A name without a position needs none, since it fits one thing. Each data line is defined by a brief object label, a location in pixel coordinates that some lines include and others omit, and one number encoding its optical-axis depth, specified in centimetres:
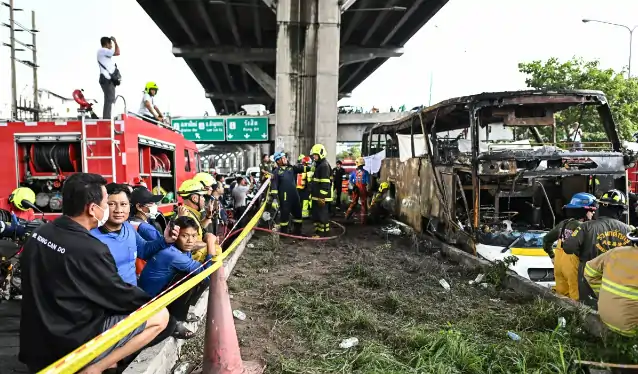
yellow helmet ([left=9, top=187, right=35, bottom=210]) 553
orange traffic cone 305
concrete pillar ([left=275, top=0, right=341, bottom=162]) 1775
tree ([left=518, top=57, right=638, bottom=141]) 1942
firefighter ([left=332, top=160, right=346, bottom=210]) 1512
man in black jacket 235
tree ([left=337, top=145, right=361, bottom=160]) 8012
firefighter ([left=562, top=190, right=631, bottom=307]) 414
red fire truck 634
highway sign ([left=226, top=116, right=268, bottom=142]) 2338
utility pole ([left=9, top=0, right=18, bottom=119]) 1372
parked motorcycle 462
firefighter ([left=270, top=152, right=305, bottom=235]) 896
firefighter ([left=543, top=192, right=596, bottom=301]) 456
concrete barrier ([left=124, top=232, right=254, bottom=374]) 283
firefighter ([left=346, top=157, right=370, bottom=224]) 1177
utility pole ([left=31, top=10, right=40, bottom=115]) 1452
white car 572
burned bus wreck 591
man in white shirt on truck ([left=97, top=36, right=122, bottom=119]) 730
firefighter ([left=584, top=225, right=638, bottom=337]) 284
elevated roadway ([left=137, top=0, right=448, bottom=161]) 1783
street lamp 2083
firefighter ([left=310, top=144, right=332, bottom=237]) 877
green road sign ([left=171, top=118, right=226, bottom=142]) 2342
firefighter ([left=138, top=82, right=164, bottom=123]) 859
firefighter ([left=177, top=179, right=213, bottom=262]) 483
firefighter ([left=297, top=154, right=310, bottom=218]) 992
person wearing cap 412
